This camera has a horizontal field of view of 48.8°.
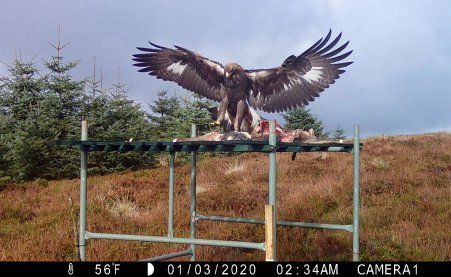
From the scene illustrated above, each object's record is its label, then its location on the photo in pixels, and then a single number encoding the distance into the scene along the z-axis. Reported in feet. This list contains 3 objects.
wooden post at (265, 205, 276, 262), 12.28
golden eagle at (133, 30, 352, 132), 17.62
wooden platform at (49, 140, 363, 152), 13.08
